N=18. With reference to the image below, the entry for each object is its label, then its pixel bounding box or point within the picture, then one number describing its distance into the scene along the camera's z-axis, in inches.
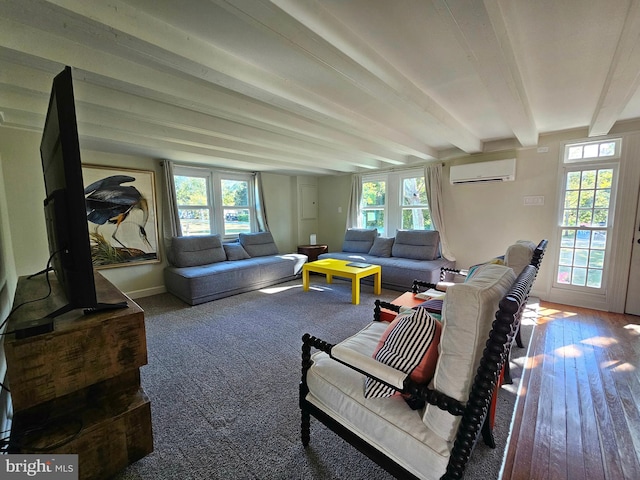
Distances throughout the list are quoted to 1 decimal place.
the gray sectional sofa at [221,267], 141.6
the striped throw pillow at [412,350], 39.6
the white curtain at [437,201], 173.3
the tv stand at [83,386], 37.5
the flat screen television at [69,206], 37.3
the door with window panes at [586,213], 124.0
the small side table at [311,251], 214.2
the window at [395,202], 188.7
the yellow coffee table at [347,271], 138.8
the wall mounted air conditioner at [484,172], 144.0
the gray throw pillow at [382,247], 188.4
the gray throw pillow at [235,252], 179.5
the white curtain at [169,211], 157.6
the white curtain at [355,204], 217.2
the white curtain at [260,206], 206.2
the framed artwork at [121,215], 135.0
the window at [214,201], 172.6
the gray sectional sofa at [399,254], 156.1
